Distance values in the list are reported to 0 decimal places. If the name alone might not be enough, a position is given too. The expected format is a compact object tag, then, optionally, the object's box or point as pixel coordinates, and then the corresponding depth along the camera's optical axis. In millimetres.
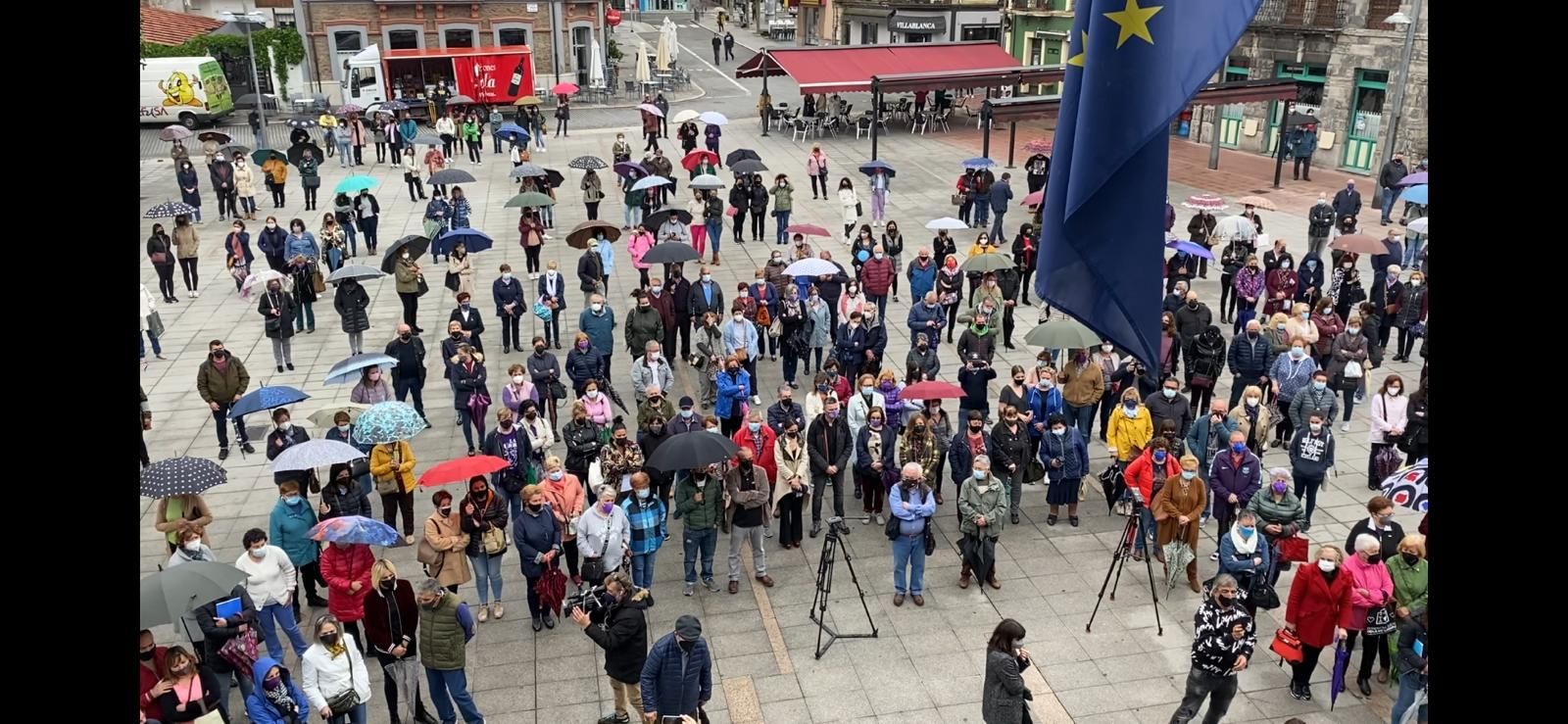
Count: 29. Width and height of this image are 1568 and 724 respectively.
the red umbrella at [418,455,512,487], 10641
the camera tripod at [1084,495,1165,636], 10703
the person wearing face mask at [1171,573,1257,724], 8539
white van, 40250
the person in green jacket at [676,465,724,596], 10961
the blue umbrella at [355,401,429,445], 11594
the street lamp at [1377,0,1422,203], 26594
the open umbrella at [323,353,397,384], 13359
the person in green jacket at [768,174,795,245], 24297
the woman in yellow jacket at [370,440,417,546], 12094
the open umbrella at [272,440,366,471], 10797
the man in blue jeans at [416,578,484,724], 8680
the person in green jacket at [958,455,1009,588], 10922
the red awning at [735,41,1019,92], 39438
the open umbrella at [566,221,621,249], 20078
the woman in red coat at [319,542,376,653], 9750
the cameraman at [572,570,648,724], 8570
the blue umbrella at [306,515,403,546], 9492
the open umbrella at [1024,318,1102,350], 13625
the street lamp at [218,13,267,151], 37006
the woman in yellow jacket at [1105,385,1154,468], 12633
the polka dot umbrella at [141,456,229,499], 10156
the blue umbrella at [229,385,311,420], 12609
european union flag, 4391
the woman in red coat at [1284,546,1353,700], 9273
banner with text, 44781
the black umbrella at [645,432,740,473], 10562
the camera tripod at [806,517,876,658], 10367
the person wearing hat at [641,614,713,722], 8156
